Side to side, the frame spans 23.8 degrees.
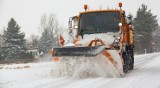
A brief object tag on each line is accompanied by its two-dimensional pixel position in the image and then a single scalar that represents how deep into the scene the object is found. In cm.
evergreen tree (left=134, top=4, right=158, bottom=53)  6950
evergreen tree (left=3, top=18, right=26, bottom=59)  5734
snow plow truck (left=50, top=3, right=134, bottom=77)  1155
